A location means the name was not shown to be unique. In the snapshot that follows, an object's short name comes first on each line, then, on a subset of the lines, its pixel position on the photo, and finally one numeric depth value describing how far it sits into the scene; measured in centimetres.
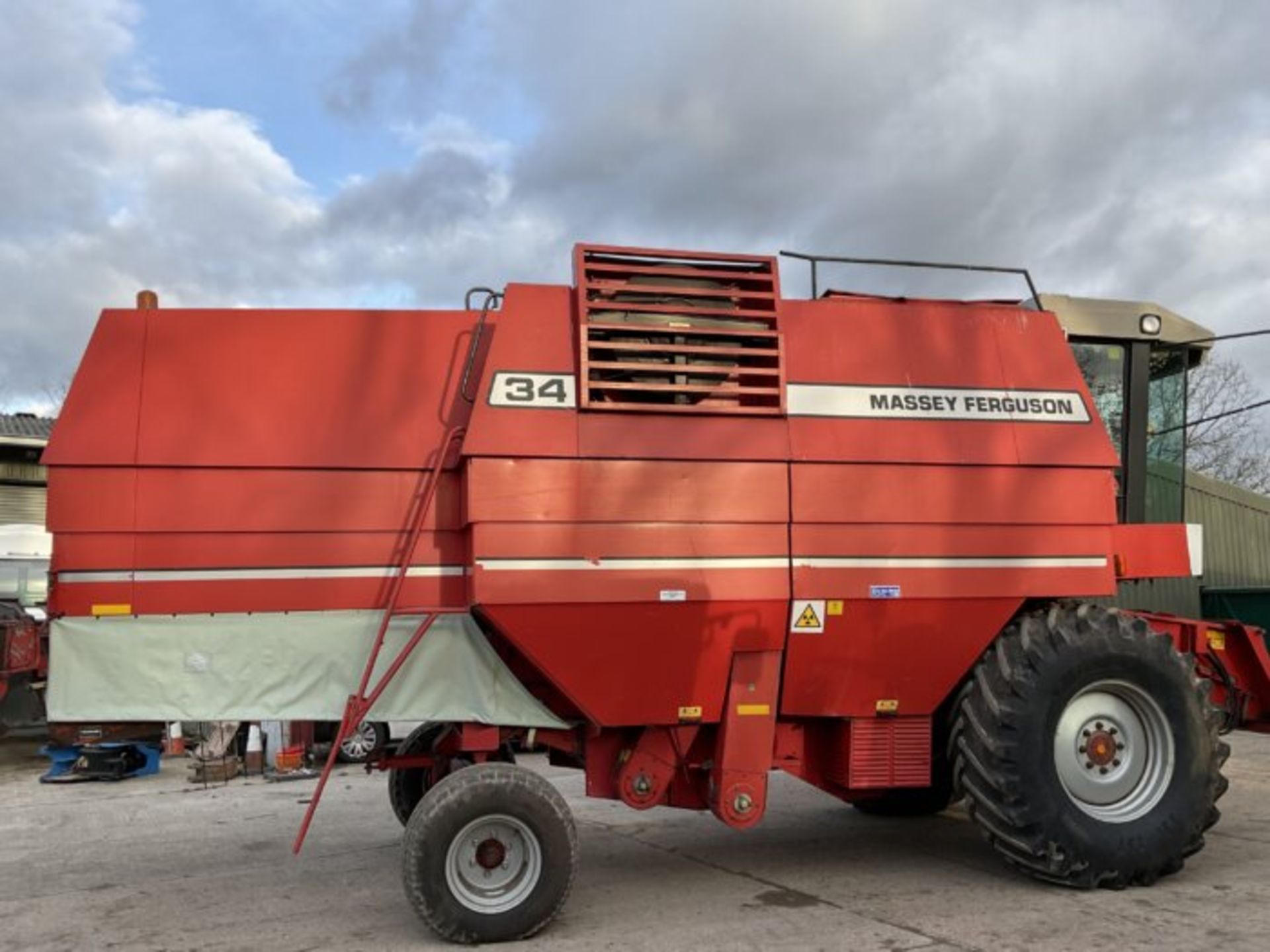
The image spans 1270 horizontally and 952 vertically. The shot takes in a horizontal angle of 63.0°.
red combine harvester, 503
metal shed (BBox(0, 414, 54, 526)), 1977
